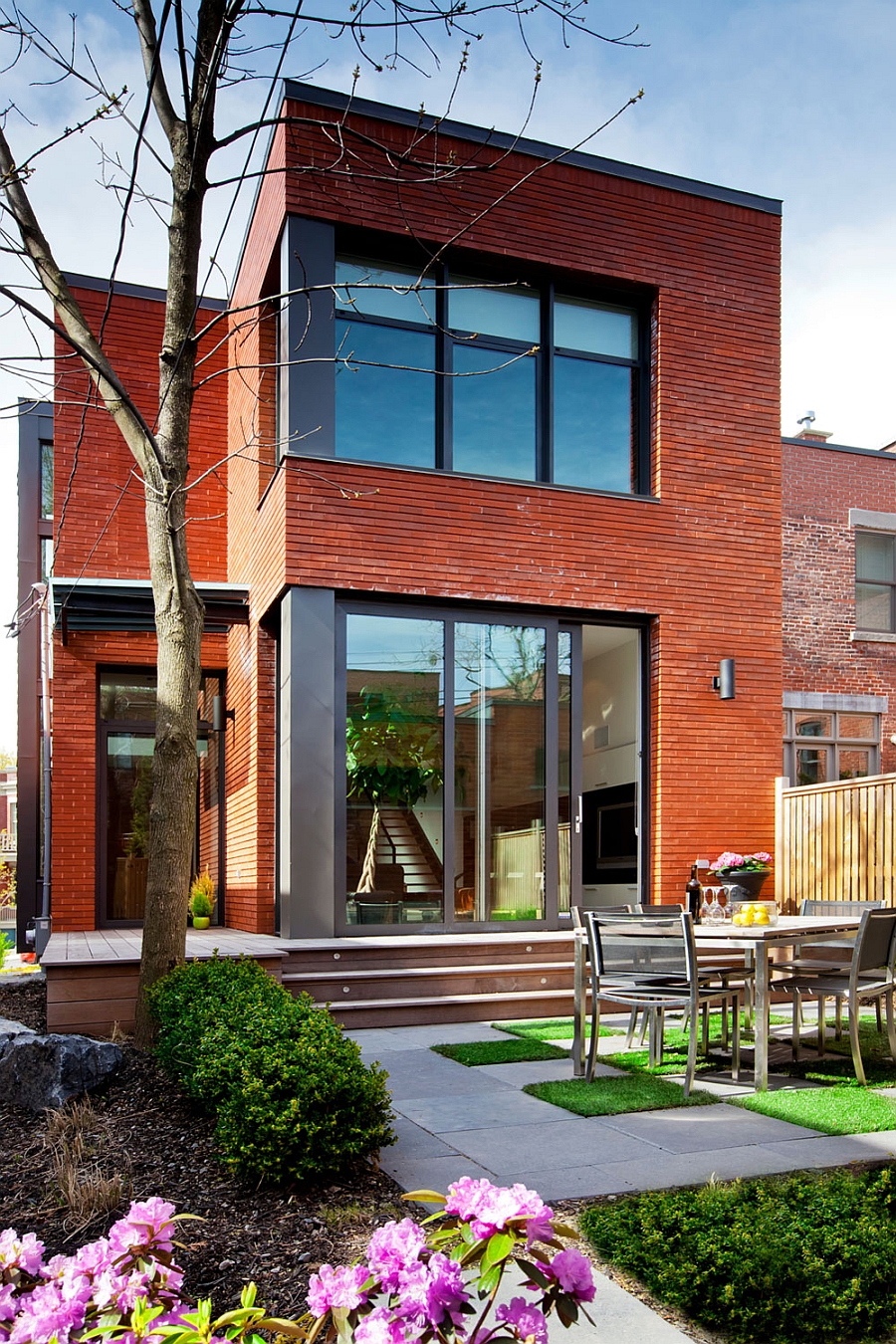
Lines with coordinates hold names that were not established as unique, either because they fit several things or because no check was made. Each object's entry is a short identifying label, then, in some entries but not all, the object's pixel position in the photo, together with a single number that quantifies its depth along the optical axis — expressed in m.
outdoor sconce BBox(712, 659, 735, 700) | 10.21
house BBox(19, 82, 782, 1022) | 9.01
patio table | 6.00
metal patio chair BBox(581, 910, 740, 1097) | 5.80
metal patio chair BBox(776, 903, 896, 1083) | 6.08
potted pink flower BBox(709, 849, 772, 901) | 7.92
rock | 4.95
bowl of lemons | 6.64
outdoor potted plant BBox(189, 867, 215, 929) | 11.41
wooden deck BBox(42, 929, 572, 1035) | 8.07
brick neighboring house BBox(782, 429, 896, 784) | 13.88
